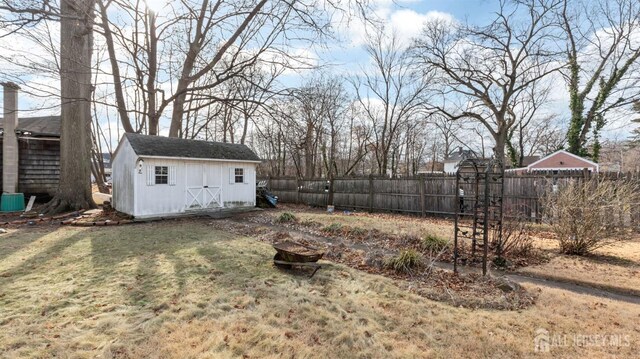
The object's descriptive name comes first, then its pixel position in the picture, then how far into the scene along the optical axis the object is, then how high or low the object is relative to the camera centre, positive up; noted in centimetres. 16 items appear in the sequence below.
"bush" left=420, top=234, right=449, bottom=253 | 675 -151
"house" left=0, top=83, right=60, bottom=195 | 1329 +97
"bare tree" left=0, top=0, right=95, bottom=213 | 1134 +185
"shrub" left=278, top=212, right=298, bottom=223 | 1134 -158
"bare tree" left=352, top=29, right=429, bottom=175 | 2290 +545
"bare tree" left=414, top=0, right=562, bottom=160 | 1977 +757
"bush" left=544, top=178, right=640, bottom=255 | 618 -81
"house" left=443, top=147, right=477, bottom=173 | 4412 +214
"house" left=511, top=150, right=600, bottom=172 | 2269 +103
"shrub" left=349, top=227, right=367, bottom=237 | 877 -162
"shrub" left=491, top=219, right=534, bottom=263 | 642 -138
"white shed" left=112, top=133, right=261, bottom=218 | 1129 -3
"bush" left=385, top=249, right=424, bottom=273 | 543 -154
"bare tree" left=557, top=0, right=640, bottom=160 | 1850 +576
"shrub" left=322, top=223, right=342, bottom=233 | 935 -161
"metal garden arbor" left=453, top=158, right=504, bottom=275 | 519 -56
